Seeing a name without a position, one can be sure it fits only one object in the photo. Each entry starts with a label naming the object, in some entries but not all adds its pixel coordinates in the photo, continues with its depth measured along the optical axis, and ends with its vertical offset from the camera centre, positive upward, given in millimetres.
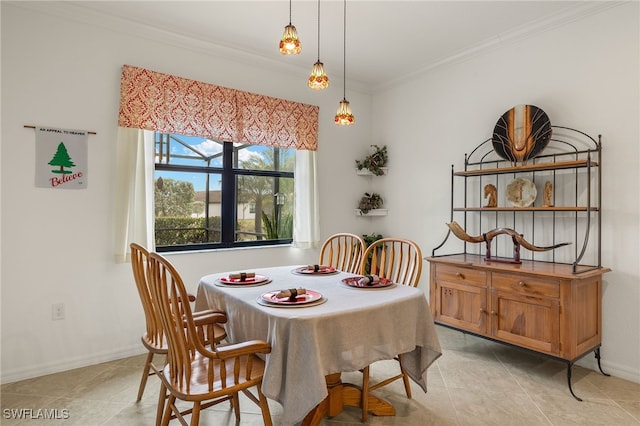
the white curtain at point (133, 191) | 2932 +140
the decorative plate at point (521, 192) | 2990 +165
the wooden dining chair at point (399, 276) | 2064 -434
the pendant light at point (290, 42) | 1825 +826
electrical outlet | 2729 -758
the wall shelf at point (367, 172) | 4410 +466
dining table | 1575 -561
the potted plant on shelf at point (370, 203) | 4422 +95
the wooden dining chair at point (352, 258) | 2898 -381
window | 3369 +158
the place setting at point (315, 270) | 2532 -414
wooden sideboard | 2406 -650
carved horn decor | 2785 -215
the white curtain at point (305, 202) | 3961 +90
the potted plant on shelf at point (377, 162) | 4359 +573
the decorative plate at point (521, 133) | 2926 +645
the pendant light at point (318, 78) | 1999 +713
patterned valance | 3006 +890
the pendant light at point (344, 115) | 2316 +593
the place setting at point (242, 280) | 2182 -426
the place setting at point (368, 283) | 2115 -419
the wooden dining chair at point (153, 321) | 1899 -584
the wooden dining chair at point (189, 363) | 1511 -655
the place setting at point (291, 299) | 1760 -437
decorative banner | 2672 +367
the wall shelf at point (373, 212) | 4388 -14
